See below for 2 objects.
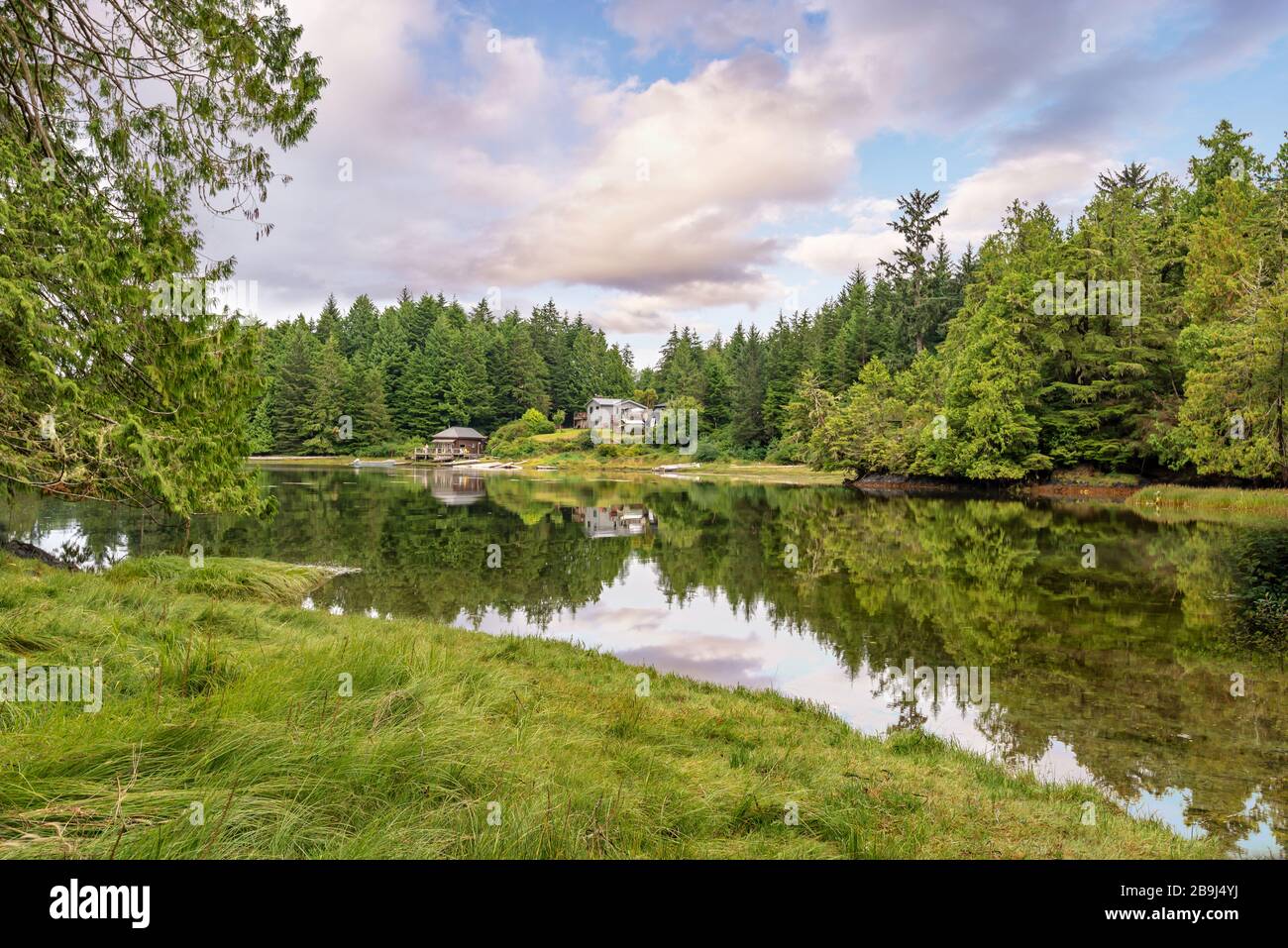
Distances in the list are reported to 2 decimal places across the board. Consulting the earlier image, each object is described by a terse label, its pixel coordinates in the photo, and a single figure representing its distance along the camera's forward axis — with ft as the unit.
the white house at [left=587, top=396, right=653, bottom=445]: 256.32
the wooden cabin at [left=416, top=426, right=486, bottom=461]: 247.91
